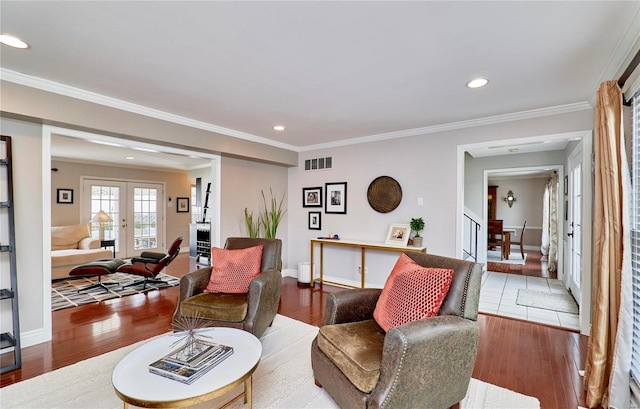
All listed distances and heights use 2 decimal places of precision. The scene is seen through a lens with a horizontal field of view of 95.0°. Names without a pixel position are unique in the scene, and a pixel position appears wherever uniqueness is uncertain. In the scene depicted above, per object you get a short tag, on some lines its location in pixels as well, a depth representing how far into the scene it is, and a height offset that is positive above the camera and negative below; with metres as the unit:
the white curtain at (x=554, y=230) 5.93 -0.52
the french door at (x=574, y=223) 3.89 -0.27
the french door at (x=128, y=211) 6.86 -0.18
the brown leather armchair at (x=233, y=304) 2.47 -0.87
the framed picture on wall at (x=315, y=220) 5.08 -0.29
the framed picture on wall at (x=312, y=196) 5.06 +0.14
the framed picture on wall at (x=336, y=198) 4.78 +0.10
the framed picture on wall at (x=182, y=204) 8.30 -0.01
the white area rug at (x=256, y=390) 1.90 -1.29
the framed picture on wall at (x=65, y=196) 6.33 +0.17
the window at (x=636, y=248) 1.80 -0.28
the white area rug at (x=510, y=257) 7.01 -1.36
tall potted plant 4.83 -0.21
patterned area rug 3.92 -1.30
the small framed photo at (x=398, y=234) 4.03 -0.42
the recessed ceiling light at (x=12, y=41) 1.88 +1.07
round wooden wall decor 4.23 +0.15
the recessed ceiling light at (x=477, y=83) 2.47 +1.04
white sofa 5.02 -0.87
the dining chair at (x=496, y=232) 7.11 -0.68
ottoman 4.24 -0.97
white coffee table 1.37 -0.90
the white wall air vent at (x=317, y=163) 4.94 +0.70
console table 3.88 -0.59
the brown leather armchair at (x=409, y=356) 1.46 -0.83
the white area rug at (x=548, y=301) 3.72 -1.32
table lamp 6.16 -0.30
